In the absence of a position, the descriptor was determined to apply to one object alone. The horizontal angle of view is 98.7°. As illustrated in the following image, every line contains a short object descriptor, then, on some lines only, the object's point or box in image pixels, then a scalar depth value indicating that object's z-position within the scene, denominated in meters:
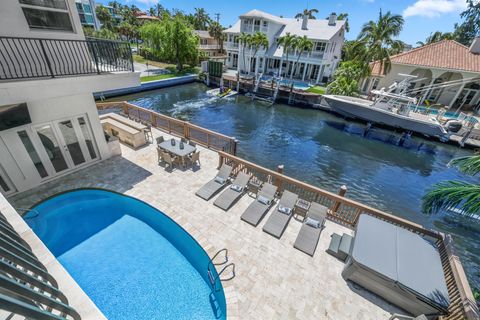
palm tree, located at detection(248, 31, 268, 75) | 30.72
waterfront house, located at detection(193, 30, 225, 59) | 50.21
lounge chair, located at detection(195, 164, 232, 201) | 8.41
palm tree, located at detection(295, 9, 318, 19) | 48.53
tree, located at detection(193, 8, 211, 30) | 65.62
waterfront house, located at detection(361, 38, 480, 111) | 23.02
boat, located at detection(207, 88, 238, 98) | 29.16
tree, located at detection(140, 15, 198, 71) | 32.62
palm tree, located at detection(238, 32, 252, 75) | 31.78
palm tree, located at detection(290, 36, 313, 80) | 28.39
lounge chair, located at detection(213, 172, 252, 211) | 8.06
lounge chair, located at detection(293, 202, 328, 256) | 6.64
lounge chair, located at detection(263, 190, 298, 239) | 7.16
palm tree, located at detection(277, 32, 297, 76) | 28.79
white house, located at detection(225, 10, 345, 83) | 31.06
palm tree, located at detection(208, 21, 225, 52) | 51.09
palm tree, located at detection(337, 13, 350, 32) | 53.28
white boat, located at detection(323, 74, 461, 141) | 18.83
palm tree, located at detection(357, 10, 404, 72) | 21.09
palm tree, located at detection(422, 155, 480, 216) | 3.82
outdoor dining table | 9.65
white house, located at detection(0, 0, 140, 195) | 6.03
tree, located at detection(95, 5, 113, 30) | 56.19
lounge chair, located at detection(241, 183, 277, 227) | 7.50
